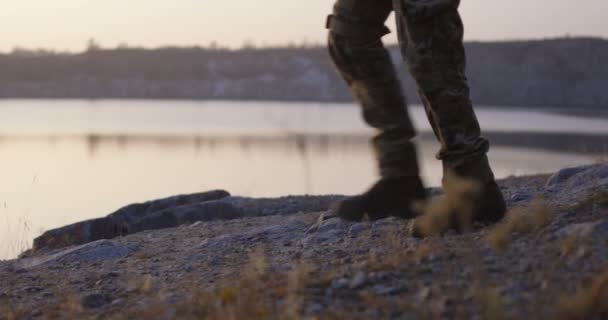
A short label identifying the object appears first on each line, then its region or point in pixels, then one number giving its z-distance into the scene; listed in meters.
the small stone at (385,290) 2.42
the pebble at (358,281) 2.51
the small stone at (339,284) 2.52
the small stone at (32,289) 3.54
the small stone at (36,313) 3.03
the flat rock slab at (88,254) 4.40
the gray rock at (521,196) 4.57
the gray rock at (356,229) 3.76
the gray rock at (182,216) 6.93
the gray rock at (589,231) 2.59
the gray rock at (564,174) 5.56
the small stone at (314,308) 2.34
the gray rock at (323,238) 3.81
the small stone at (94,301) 3.08
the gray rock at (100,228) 6.75
